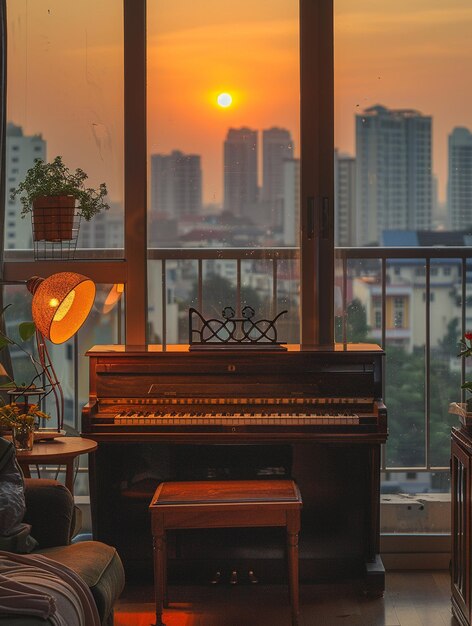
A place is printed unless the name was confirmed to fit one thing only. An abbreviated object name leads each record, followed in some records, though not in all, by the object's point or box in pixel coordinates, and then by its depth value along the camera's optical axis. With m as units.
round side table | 3.67
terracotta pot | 4.37
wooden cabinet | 3.55
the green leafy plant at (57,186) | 4.41
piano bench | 3.62
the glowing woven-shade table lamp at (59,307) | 3.83
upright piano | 4.09
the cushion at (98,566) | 3.01
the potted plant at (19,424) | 3.74
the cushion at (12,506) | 3.11
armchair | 3.08
